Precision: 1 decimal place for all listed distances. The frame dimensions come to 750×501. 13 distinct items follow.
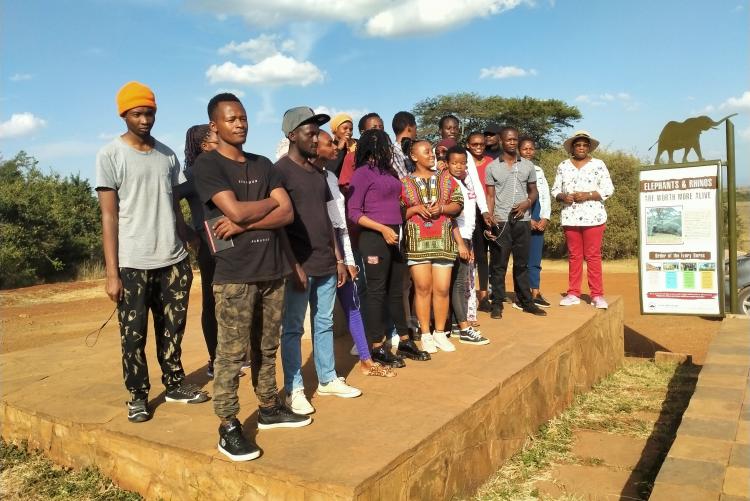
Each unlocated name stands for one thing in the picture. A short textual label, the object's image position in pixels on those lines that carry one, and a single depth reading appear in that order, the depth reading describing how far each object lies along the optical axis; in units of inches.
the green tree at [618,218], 648.4
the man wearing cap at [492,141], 249.5
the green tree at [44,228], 617.9
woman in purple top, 164.1
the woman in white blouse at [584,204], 238.8
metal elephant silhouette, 262.7
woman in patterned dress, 175.8
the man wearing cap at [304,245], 133.8
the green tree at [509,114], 1204.5
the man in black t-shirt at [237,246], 110.0
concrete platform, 105.0
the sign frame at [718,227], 250.4
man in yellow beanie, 126.9
